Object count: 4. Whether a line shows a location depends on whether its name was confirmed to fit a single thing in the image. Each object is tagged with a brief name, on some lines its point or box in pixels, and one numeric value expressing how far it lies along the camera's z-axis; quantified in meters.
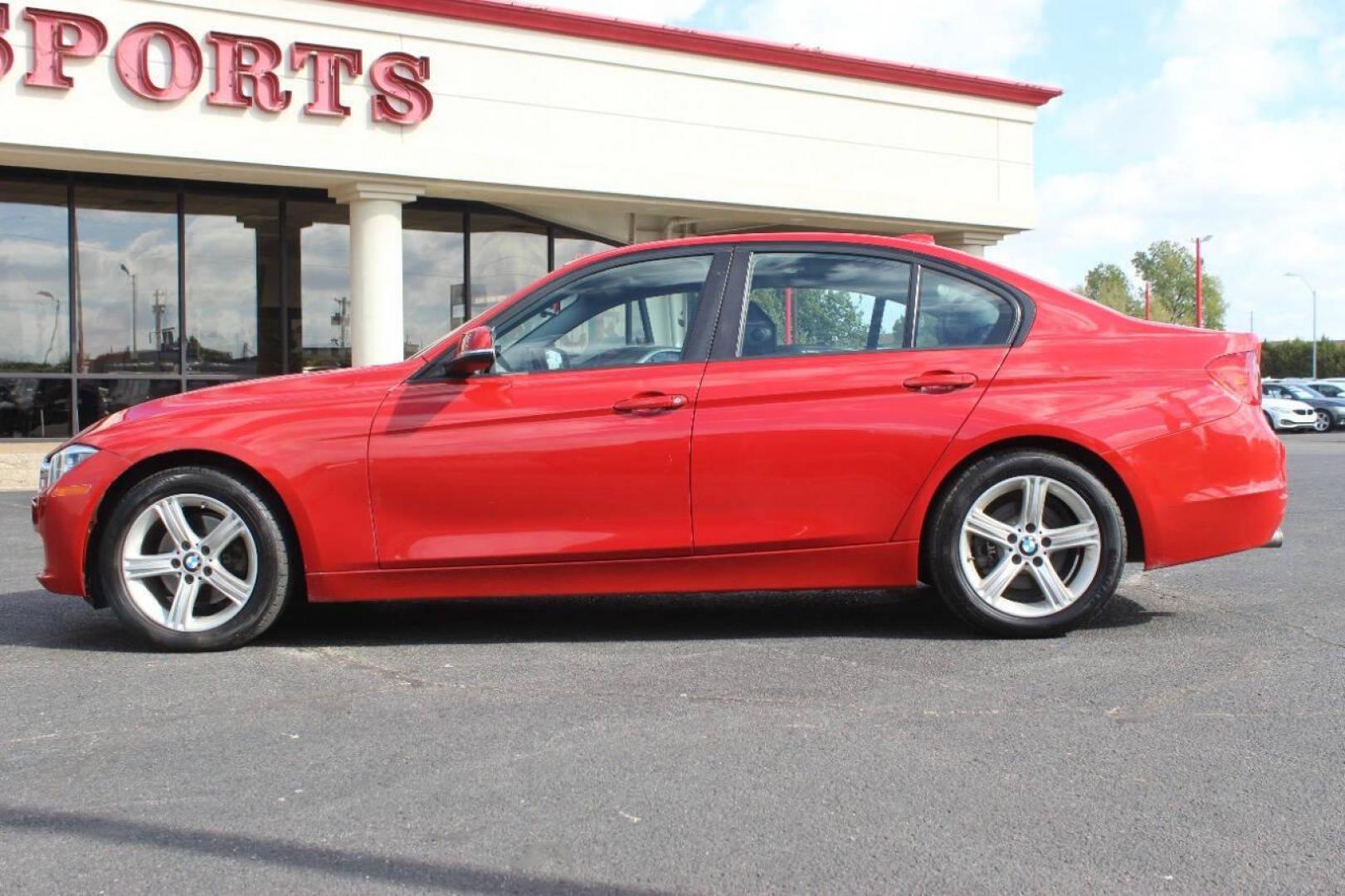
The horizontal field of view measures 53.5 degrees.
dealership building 15.03
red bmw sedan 5.04
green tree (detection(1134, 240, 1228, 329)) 109.56
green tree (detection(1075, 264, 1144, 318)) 110.67
